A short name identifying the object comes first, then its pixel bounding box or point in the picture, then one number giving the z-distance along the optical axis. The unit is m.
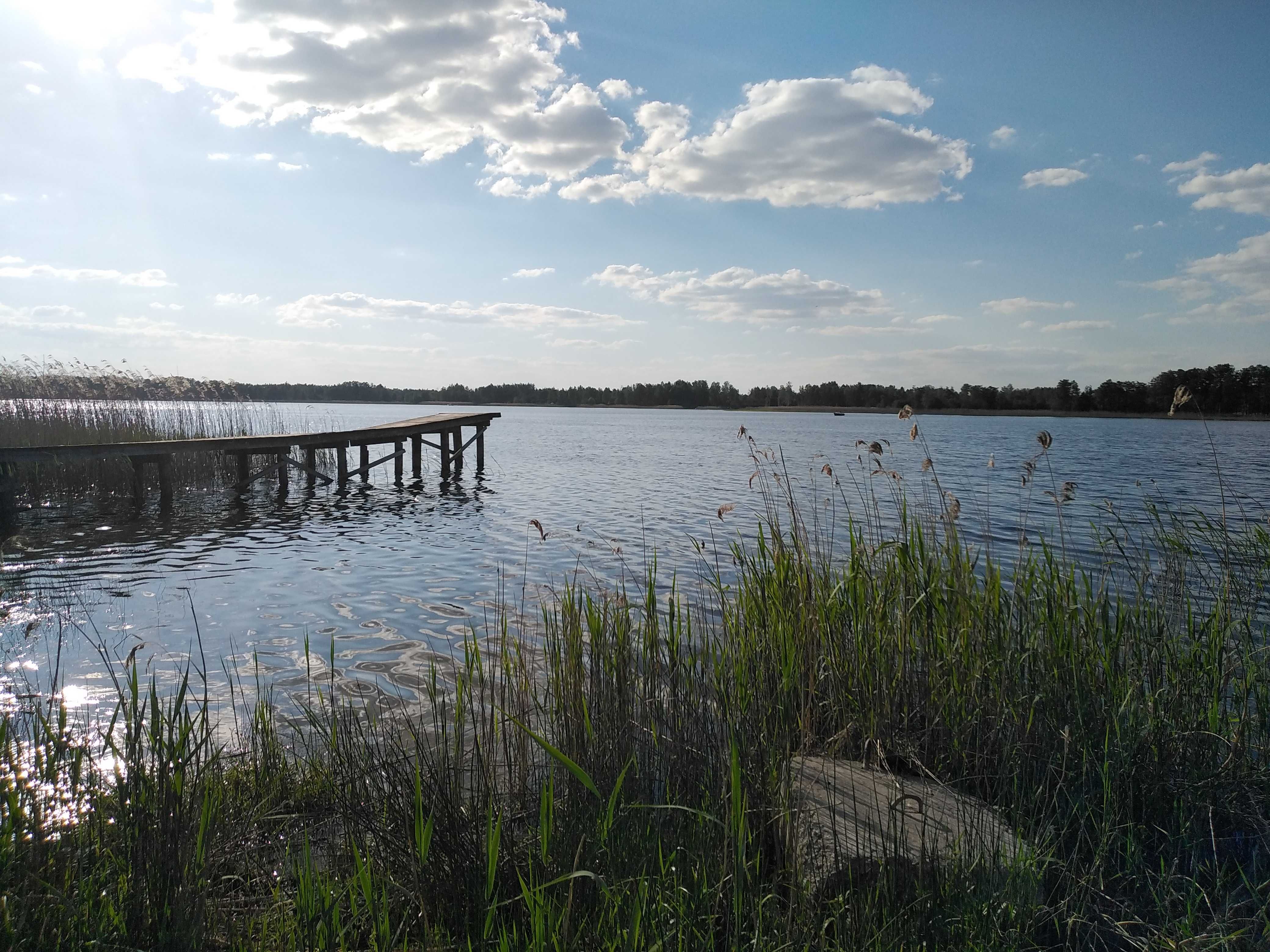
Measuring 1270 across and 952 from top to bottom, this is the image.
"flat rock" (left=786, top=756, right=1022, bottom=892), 2.70
